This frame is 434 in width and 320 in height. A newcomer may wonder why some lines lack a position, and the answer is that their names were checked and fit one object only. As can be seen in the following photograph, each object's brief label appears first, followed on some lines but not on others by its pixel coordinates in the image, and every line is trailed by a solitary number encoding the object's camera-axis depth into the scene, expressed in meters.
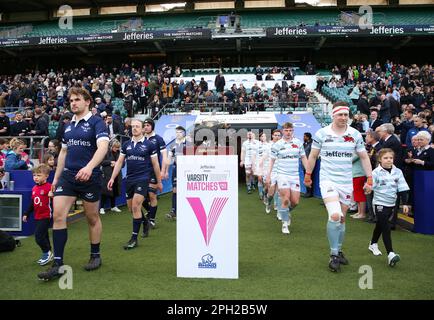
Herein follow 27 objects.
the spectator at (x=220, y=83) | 24.22
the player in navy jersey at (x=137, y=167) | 7.10
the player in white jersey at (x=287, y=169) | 8.34
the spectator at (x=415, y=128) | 9.41
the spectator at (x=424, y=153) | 8.32
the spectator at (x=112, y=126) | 15.23
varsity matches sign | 5.21
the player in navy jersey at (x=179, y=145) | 10.37
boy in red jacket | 5.96
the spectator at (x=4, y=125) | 14.38
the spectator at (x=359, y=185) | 9.80
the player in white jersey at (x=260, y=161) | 12.82
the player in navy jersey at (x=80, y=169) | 5.35
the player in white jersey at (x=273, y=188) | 9.55
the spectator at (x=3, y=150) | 9.00
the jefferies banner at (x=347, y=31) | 32.69
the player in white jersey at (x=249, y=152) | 14.73
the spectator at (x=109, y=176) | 10.97
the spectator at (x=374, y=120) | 12.72
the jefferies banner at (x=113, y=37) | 34.06
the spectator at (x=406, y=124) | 11.09
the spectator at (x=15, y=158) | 9.06
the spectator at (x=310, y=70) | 28.43
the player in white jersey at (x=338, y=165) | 5.70
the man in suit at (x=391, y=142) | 8.91
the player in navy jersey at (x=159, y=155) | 7.81
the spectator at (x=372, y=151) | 9.48
